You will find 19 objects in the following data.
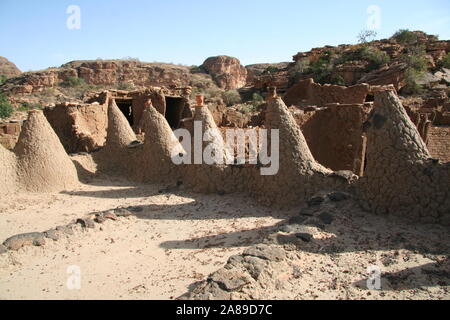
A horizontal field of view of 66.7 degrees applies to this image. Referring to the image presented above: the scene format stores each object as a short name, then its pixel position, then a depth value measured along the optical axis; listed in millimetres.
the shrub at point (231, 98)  28578
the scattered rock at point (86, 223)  5855
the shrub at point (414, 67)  21391
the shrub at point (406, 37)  33353
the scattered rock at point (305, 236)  4461
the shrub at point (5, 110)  20344
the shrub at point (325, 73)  25780
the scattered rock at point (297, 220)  5161
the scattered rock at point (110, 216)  6238
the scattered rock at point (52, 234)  5375
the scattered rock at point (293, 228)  4688
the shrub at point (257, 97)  26206
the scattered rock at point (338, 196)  5566
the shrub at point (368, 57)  25836
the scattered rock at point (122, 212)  6426
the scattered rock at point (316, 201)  5637
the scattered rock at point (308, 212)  5316
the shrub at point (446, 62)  24100
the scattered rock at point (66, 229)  5570
